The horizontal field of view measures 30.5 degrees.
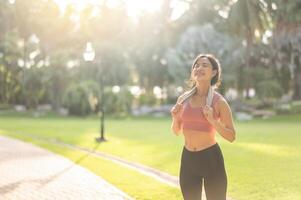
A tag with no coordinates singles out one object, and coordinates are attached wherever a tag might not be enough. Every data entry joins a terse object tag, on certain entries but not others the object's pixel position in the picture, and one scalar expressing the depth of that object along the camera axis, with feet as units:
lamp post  79.92
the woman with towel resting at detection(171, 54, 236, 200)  16.99
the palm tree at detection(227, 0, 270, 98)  152.87
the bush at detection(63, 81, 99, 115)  180.65
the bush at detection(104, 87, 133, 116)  179.63
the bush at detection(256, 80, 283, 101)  175.57
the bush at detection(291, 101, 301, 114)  147.64
